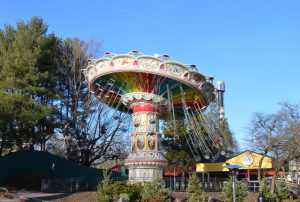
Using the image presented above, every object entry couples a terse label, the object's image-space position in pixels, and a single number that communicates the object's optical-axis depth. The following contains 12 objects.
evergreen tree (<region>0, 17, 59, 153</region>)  28.72
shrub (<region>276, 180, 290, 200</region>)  23.53
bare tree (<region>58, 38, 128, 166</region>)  38.38
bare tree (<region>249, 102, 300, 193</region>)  27.27
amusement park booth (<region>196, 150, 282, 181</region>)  38.06
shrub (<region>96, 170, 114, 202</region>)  17.09
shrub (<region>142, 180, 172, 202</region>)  18.14
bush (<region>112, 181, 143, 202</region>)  18.88
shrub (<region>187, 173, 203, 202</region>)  19.50
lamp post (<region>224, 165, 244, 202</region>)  14.71
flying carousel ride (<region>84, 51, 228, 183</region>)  26.65
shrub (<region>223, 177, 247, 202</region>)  19.19
